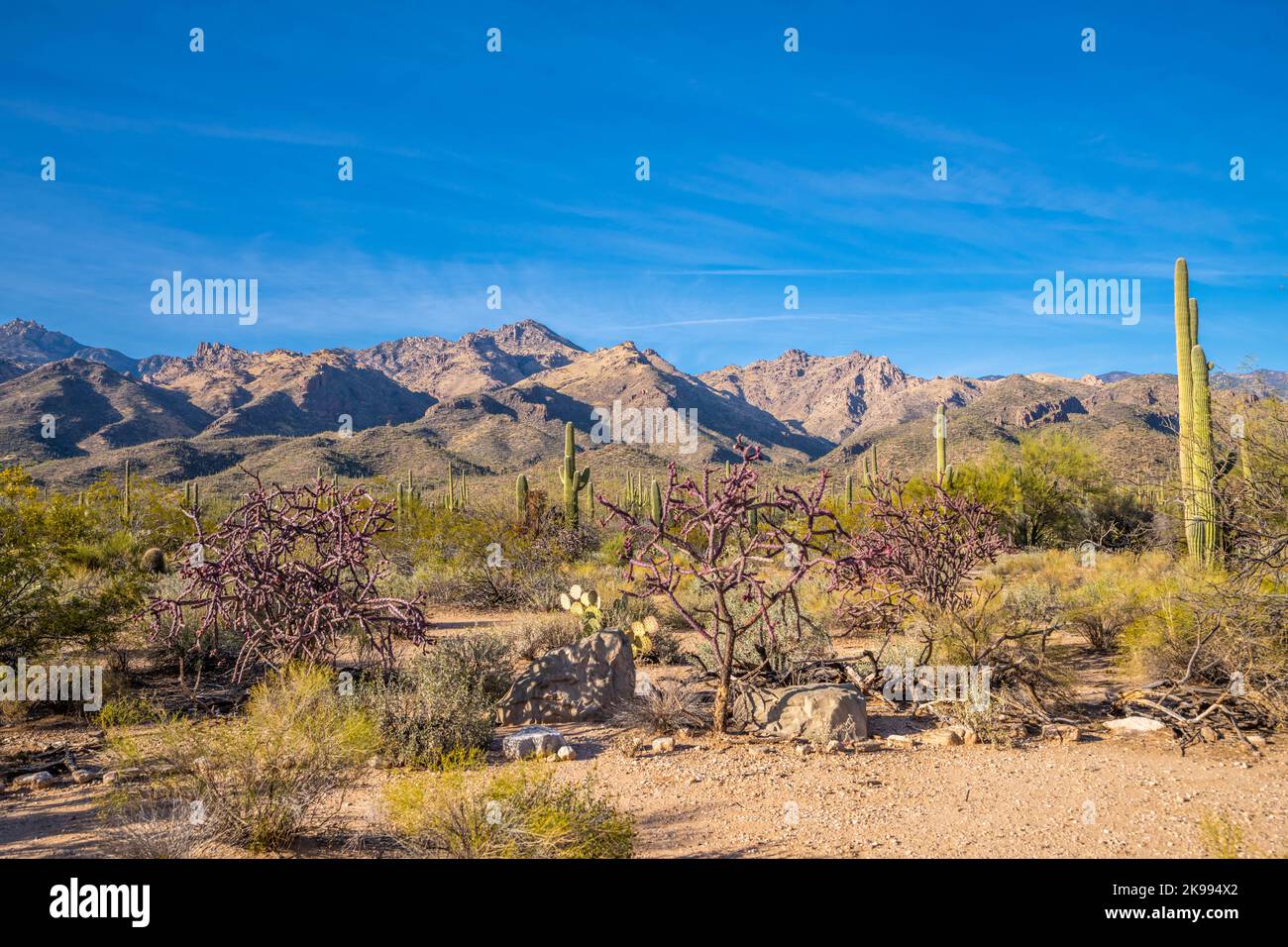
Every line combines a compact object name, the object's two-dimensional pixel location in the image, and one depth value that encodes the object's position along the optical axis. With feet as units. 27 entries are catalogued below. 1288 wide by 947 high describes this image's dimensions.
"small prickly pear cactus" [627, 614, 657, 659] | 32.60
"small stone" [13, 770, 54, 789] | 19.99
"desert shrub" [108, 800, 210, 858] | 13.78
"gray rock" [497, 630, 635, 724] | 26.78
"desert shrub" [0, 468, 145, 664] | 27.71
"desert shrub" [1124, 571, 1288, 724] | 23.31
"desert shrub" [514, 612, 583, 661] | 34.53
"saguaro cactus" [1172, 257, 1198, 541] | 42.47
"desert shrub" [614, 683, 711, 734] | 24.47
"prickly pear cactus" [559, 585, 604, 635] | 33.99
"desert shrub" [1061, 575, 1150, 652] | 35.76
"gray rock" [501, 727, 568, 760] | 22.43
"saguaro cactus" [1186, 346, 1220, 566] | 28.78
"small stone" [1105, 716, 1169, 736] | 23.22
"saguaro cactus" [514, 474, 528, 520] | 73.20
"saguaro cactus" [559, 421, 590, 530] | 74.85
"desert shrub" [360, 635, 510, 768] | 21.66
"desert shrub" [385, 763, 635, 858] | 13.92
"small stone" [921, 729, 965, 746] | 23.20
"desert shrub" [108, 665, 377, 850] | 15.25
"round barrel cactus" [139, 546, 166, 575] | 58.62
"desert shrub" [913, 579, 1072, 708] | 25.94
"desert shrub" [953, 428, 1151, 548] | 77.82
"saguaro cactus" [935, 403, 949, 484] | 68.49
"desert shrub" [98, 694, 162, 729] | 23.06
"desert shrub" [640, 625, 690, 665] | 35.42
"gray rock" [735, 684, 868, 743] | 23.47
